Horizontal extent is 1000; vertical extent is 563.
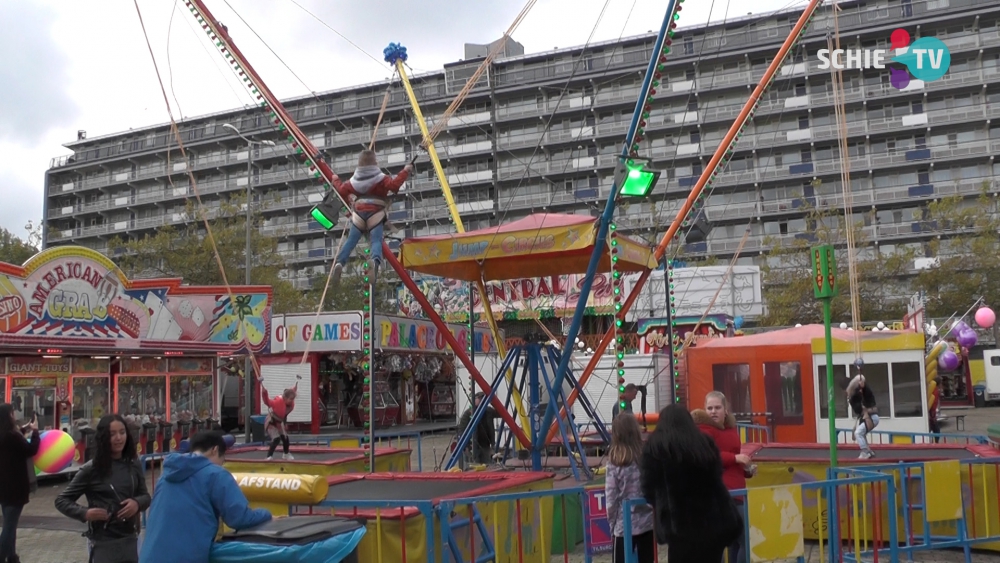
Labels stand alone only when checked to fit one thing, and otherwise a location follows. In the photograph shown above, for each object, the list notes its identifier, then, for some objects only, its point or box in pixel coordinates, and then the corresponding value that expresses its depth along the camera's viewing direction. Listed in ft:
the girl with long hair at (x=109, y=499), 18.21
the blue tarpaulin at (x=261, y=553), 15.60
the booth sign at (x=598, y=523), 27.78
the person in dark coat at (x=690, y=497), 16.22
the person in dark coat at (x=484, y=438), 41.94
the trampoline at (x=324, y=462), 37.60
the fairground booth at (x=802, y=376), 54.95
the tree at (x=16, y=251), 163.73
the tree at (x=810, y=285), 121.29
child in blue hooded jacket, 15.20
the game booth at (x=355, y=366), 95.25
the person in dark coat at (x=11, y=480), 24.63
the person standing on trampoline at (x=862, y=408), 37.47
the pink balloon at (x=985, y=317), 85.92
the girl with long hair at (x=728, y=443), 20.85
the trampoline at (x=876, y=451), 32.04
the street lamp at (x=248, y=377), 74.54
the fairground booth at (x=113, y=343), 56.24
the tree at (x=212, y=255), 127.34
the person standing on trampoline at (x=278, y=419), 41.22
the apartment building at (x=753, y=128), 184.85
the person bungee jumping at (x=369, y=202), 31.83
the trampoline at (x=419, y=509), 20.97
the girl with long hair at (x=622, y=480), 19.45
